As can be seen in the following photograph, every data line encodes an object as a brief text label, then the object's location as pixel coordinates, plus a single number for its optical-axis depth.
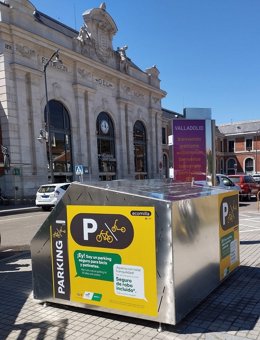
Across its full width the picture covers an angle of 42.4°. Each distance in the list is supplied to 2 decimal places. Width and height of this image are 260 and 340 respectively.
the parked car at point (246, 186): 20.52
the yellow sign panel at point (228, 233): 4.87
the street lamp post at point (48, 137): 23.50
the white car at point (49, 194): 18.42
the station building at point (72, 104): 25.56
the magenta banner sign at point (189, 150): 7.91
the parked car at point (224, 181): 18.72
